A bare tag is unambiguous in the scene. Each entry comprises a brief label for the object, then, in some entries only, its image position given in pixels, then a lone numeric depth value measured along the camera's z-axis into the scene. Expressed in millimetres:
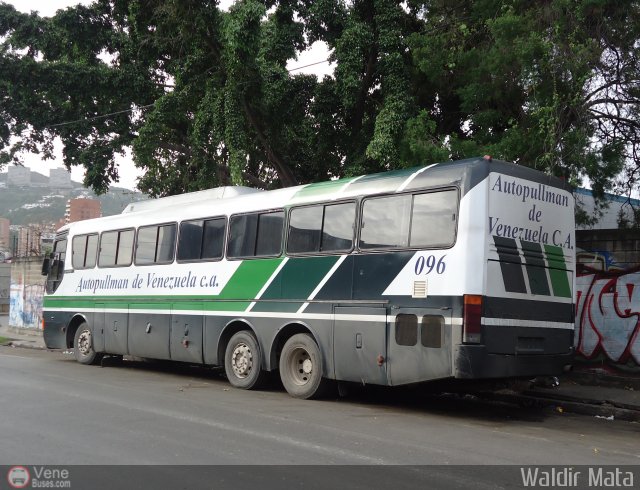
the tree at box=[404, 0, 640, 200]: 11830
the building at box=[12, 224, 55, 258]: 30870
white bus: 8984
